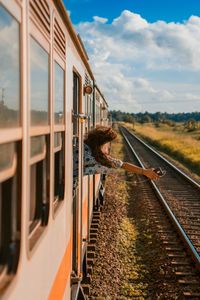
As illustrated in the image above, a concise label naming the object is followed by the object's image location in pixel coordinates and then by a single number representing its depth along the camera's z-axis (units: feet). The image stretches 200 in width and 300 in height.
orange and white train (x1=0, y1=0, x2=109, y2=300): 6.62
